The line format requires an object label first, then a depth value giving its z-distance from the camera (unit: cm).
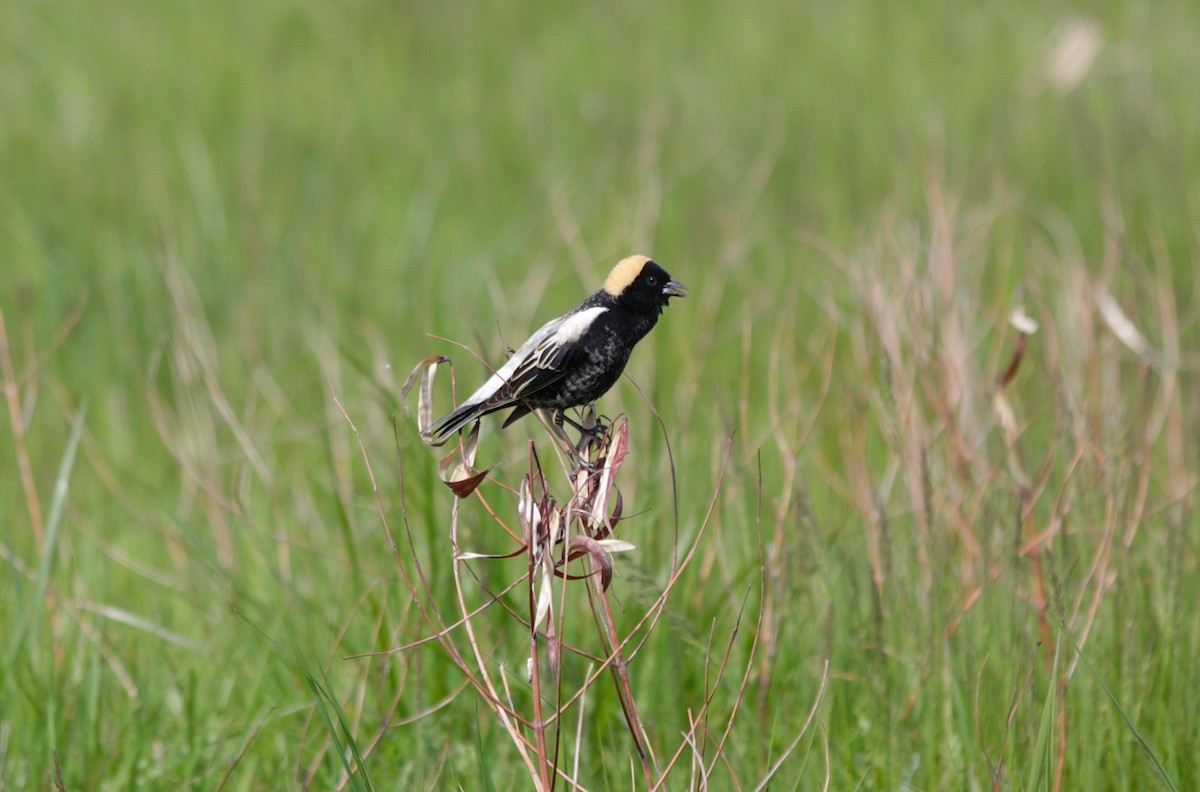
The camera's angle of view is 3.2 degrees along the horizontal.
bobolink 1070
